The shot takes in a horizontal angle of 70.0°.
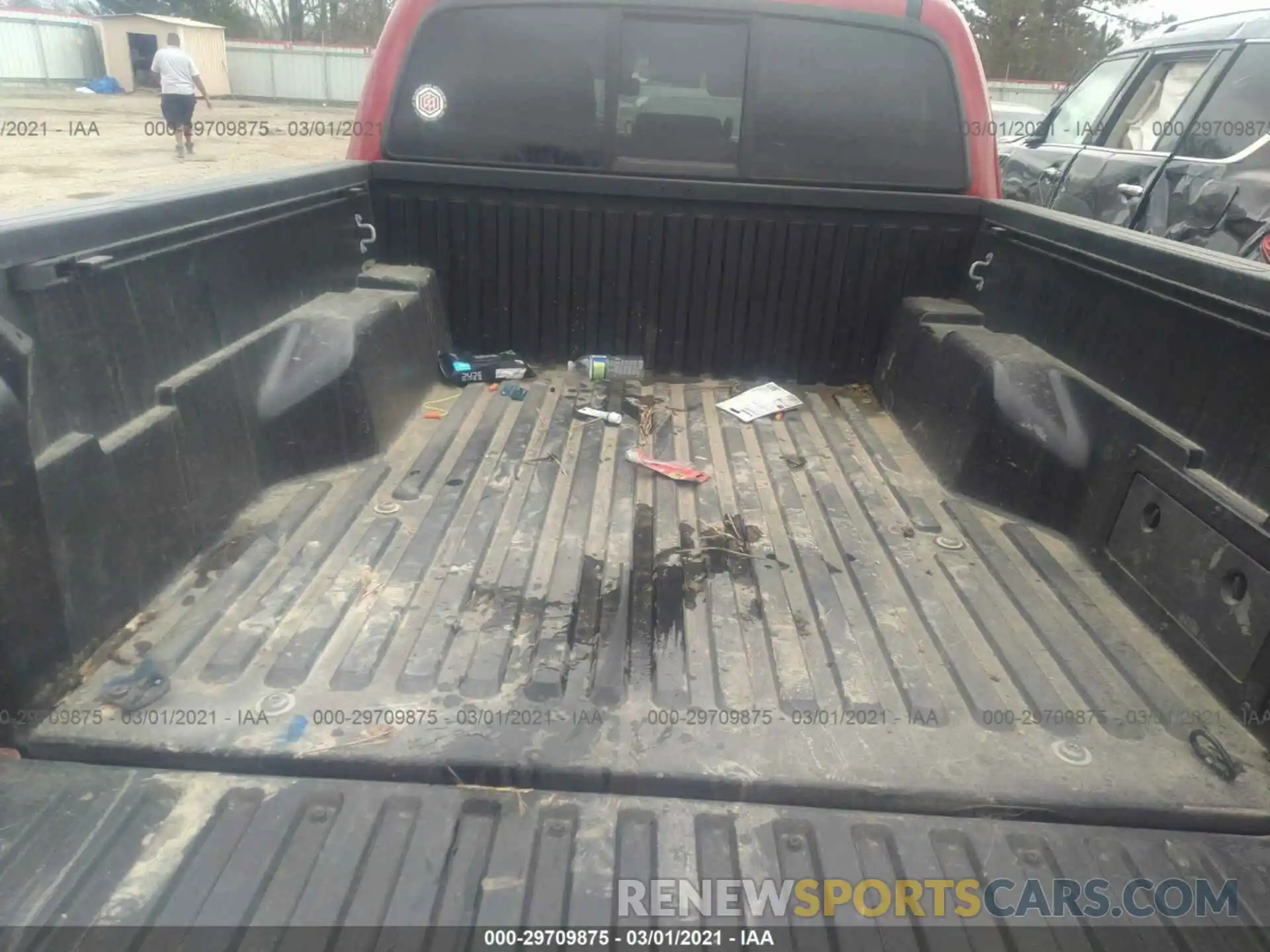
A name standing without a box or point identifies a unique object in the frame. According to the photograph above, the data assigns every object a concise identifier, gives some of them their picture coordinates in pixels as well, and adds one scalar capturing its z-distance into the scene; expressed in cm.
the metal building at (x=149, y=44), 2728
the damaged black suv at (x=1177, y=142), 520
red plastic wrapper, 285
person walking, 1381
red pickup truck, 145
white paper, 339
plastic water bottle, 363
